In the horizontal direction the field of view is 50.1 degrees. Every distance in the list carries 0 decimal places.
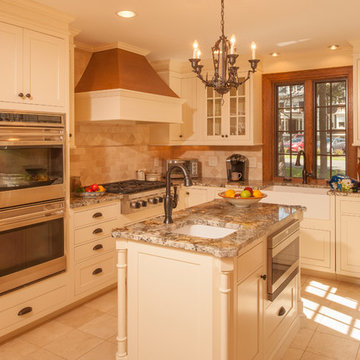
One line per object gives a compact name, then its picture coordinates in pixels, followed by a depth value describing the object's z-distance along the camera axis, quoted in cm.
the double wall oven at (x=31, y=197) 280
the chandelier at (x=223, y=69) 235
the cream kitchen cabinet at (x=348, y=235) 396
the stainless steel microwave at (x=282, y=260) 240
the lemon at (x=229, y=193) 295
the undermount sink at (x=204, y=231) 252
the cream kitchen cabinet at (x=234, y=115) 484
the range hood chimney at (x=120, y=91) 384
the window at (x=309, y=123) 461
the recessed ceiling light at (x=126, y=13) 319
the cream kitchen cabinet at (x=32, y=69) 282
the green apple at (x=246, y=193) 293
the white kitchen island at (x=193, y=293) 196
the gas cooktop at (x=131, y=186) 405
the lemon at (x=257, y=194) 293
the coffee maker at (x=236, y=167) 501
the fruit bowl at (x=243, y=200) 289
